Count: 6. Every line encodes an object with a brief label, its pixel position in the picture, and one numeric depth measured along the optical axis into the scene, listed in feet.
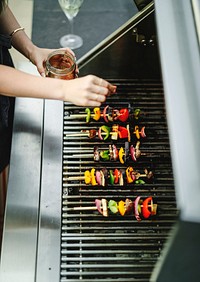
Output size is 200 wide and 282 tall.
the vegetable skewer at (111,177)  4.48
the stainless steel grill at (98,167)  3.85
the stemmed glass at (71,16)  6.38
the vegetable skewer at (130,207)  4.24
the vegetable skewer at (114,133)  4.87
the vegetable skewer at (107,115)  5.00
